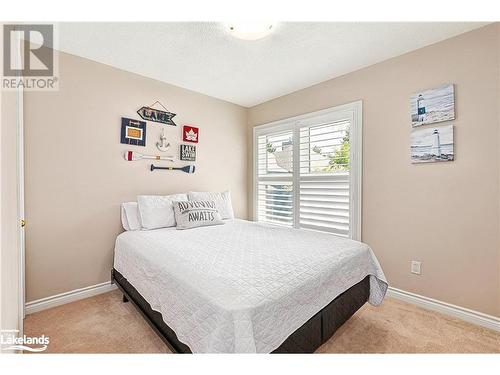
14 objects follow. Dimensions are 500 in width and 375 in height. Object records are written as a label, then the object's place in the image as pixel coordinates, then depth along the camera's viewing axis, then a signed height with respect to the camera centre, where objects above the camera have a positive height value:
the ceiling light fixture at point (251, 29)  1.81 +1.23
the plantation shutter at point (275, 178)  3.36 +0.10
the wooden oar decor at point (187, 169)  3.09 +0.20
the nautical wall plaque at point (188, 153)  3.09 +0.42
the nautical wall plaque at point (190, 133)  3.10 +0.69
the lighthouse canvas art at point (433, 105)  2.02 +0.72
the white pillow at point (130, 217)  2.46 -0.35
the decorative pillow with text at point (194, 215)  2.49 -0.34
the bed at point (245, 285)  1.07 -0.58
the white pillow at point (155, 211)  2.44 -0.30
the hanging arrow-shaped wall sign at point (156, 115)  2.74 +0.84
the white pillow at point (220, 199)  2.93 -0.19
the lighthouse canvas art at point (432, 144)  2.03 +0.37
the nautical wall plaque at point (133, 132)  2.59 +0.59
